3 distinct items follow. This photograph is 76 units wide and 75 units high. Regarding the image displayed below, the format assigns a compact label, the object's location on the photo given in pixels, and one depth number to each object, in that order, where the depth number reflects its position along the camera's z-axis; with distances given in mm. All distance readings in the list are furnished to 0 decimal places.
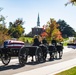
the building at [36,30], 171688
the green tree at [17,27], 80125
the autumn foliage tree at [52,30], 74250
